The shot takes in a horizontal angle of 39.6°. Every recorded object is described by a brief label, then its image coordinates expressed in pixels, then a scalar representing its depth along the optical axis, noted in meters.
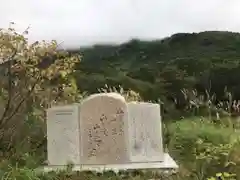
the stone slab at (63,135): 3.48
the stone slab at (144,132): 3.47
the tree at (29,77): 3.90
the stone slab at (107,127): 3.44
